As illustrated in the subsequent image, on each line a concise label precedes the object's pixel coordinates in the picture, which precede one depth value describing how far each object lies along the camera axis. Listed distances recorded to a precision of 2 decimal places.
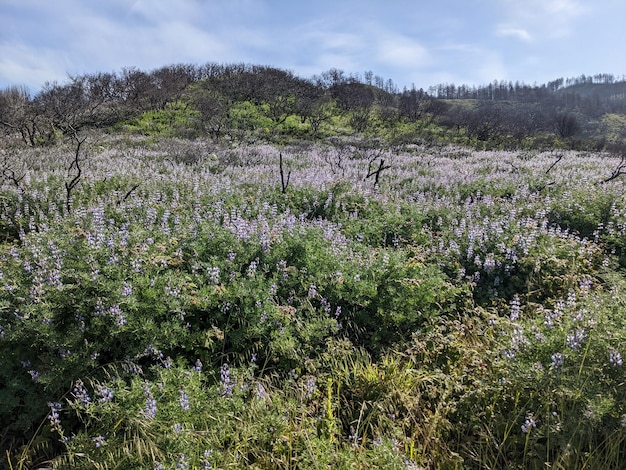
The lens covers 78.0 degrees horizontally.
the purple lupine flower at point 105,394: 2.81
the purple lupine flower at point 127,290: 3.43
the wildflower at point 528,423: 2.78
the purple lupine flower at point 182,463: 2.48
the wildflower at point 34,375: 3.11
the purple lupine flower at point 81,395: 2.88
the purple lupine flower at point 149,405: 2.72
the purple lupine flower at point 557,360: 3.06
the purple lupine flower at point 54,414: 2.81
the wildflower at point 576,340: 3.15
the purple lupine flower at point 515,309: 3.90
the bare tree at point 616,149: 29.28
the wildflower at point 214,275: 4.06
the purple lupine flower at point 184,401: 2.79
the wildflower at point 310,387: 3.42
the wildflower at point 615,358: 2.92
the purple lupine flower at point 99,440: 2.68
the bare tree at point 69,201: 7.59
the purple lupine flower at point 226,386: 3.08
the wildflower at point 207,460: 2.58
